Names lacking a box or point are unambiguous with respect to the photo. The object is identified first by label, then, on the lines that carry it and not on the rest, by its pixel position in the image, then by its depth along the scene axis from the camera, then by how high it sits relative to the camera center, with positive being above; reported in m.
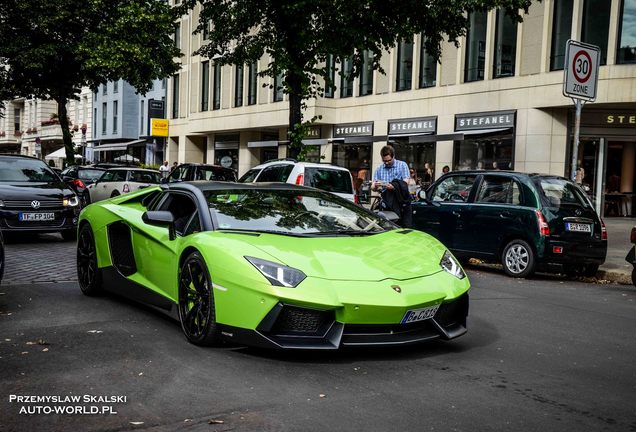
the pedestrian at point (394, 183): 11.38 -0.13
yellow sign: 47.00 +2.57
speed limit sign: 11.31 +1.80
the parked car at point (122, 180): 24.00 -0.52
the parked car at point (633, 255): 9.86 -0.98
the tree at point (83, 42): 30.12 +5.18
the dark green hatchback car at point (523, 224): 10.90 -0.67
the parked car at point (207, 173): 18.80 -0.12
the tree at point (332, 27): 18.56 +3.99
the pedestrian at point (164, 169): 36.09 -0.14
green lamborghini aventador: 4.93 -0.74
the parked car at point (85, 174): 28.30 -0.41
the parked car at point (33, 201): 13.15 -0.74
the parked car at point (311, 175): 14.92 -0.07
